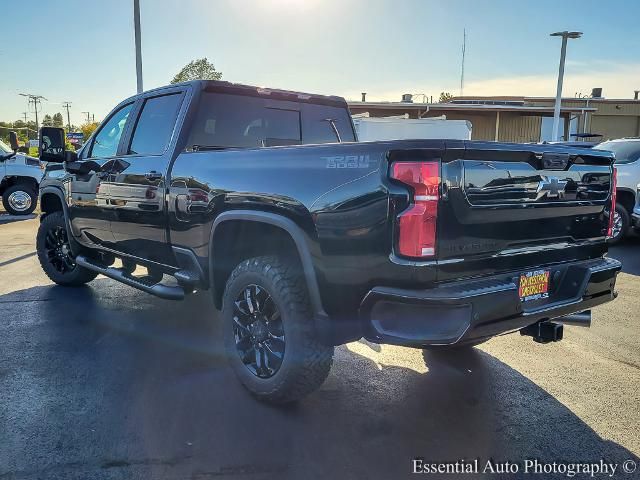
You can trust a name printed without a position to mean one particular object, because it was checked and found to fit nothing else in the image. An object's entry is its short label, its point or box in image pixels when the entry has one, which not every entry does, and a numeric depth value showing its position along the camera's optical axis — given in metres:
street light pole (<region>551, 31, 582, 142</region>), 22.14
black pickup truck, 2.57
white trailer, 18.38
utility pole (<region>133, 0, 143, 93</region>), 13.35
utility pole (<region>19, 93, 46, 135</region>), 88.17
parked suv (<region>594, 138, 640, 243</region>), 8.98
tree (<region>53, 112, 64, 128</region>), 119.84
